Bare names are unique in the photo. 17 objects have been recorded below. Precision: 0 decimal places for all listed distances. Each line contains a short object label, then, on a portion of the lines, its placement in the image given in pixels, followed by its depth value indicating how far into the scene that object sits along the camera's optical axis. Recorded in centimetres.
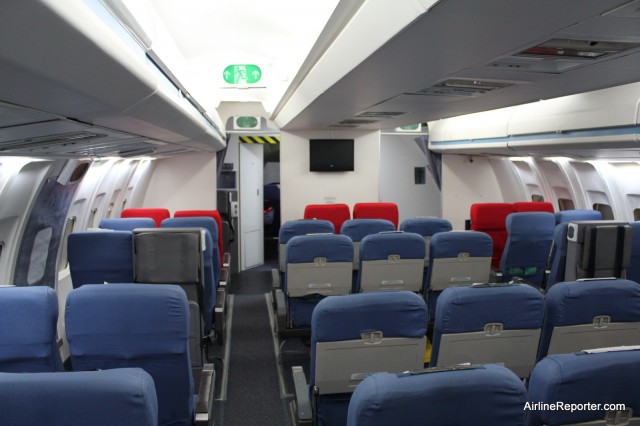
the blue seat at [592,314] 312
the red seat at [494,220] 761
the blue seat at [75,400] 166
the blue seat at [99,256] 432
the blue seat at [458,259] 525
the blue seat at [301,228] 652
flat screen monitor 967
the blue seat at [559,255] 510
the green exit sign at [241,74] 893
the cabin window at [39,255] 486
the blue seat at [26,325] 267
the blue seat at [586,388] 196
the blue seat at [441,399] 172
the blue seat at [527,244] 667
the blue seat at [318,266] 507
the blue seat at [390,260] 504
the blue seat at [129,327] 280
